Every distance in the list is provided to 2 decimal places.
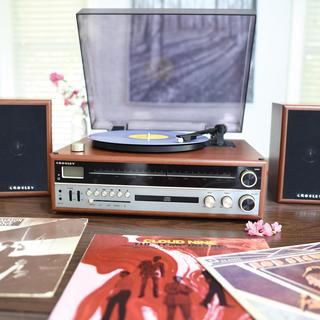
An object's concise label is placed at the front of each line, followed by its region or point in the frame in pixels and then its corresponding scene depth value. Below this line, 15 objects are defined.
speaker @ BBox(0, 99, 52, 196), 1.03
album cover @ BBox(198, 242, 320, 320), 0.52
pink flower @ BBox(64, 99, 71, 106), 2.04
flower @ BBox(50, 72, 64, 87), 2.02
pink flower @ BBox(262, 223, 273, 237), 0.81
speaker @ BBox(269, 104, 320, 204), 0.99
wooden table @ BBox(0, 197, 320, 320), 0.80
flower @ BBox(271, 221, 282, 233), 0.82
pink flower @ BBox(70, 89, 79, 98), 2.05
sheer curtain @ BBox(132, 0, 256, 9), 2.17
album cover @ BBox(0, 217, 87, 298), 0.57
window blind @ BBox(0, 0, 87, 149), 2.46
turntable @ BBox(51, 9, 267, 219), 0.87
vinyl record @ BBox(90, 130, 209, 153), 0.93
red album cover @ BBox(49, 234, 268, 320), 0.51
